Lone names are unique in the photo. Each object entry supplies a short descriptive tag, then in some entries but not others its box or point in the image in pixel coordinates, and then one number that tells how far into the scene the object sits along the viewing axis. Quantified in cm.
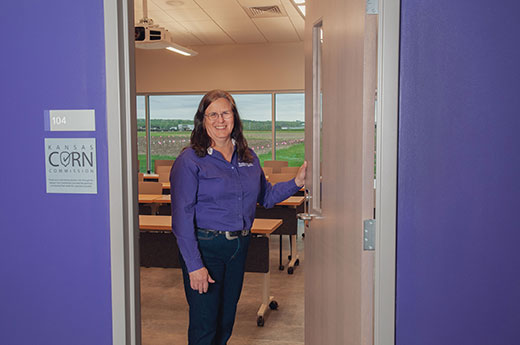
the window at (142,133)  1059
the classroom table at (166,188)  659
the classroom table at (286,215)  540
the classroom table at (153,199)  531
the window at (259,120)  1022
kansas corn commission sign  179
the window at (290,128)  1011
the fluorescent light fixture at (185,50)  691
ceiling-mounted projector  587
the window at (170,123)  1062
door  168
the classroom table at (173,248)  396
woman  233
